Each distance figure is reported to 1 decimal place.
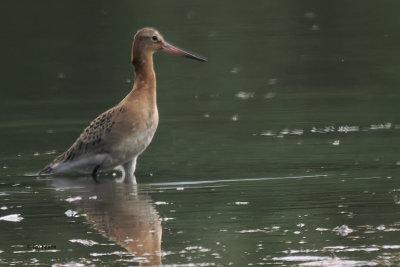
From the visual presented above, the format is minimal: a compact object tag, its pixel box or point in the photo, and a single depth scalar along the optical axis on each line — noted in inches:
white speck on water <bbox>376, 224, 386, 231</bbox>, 612.0
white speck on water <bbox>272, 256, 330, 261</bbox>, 552.7
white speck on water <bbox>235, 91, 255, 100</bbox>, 1202.6
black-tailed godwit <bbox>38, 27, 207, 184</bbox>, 864.9
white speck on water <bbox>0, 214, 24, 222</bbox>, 688.7
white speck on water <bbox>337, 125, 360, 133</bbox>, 979.3
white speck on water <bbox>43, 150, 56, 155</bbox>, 953.5
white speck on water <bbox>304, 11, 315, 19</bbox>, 1957.9
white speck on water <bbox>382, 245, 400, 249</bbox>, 567.5
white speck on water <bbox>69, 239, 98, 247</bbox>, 610.9
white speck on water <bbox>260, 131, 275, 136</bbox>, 978.0
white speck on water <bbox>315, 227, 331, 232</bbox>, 617.6
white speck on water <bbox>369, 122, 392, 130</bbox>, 977.0
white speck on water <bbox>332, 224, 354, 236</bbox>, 606.9
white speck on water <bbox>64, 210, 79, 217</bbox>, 697.6
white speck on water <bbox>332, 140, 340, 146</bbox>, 923.4
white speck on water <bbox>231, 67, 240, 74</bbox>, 1397.6
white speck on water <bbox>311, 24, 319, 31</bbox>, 1785.2
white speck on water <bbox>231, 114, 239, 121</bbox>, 1066.1
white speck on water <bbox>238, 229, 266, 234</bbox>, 621.6
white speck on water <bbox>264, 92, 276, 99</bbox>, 1193.8
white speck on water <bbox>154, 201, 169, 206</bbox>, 722.8
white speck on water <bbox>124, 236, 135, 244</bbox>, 614.7
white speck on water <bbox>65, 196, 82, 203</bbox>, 754.8
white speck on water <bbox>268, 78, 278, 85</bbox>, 1286.9
